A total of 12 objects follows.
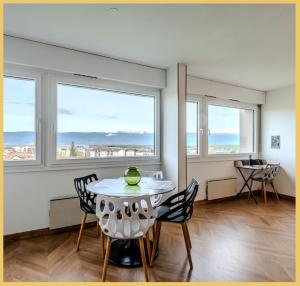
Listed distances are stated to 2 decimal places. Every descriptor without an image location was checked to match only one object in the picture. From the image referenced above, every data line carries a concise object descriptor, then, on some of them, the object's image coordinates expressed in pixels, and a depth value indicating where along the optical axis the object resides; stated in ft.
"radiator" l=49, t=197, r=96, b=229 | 9.97
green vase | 8.43
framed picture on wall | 16.99
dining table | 7.44
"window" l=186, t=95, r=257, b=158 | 14.97
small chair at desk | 15.58
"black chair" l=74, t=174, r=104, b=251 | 8.53
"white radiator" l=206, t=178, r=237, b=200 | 15.15
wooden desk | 15.97
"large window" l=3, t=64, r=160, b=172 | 9.61
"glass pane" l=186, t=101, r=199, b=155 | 14.78
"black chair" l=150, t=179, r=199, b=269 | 7.40
